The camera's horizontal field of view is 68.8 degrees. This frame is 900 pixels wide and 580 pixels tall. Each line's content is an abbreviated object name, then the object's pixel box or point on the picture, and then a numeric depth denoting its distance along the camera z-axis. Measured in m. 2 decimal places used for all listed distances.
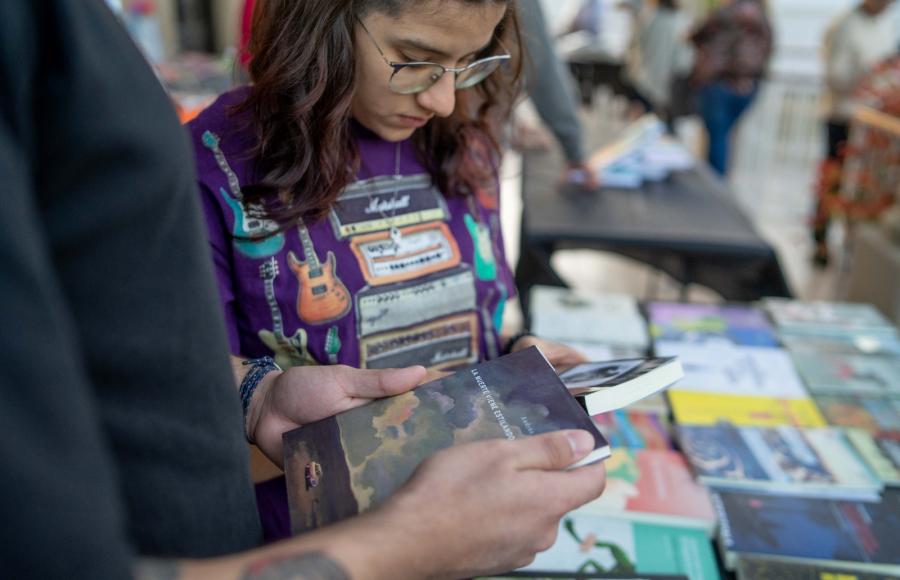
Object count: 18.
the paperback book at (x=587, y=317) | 1.66
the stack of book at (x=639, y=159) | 2.52
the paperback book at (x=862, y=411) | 1.36
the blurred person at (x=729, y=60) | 4.53
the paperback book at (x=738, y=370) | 1.47
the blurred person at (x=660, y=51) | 5.73
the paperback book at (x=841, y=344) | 1.66
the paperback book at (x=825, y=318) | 1.76
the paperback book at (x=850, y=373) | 1.49
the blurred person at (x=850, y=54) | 4.29
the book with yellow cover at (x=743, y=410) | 1.35
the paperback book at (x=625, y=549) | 0.98
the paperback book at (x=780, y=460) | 1.14
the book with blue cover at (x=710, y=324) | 1.69
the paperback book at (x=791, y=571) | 0.95
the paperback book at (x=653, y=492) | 1.07
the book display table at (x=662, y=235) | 2.00
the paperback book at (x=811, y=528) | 1.00
